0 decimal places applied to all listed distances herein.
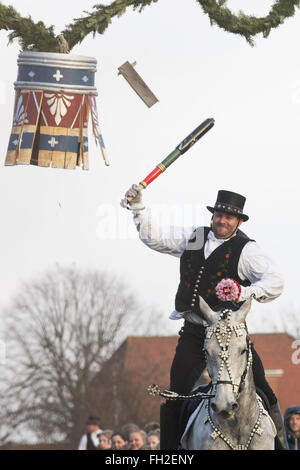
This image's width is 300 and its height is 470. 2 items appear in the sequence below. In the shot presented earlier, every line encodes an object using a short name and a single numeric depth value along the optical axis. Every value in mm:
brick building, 46438
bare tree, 45500
